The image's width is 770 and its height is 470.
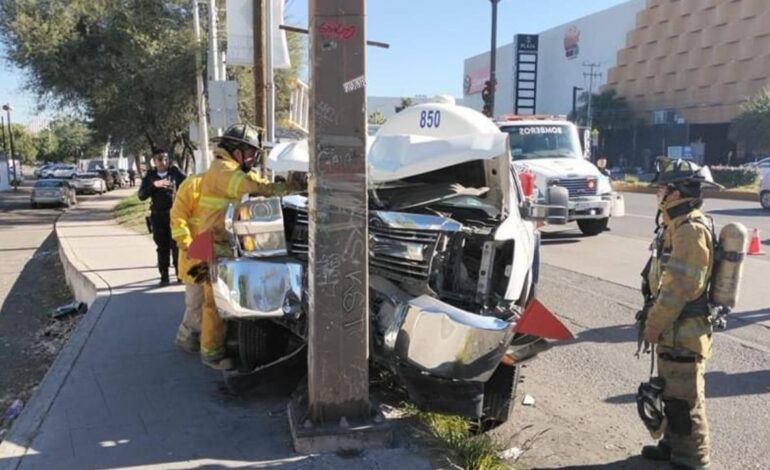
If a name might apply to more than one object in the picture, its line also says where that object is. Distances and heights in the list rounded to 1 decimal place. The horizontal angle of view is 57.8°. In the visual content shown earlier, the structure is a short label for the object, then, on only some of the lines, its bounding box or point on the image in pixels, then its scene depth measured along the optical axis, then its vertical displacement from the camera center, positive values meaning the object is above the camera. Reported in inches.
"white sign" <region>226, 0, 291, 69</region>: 412.8 +62.2
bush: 1245.1 -58.7
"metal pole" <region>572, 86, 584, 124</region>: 2931.6 +143.6
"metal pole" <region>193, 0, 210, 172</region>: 619.8 +38.5
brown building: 2413.9 +287.5
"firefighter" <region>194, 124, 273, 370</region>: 194.1 -19.8
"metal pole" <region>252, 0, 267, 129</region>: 418.0 +48.4
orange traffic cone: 363.9 -54.4
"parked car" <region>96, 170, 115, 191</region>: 1893.5 -113.1
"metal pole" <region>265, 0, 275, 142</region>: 409.1 +45.4
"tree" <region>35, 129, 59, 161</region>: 4584.2 -59.0
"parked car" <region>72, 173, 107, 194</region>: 1684.3 -112.3
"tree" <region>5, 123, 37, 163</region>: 3821.4 -37.7
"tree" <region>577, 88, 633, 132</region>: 2874.0 +124.1
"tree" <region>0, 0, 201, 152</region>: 834.2 +106.6
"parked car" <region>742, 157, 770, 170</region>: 1275.6 -37.5
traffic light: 775.1 +49.9
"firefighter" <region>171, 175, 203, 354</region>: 211.2 -26.8
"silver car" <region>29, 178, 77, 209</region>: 1216.8 -98.5
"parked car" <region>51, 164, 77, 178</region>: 2088.5 -111.0
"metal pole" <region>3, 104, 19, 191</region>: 2084.2 -79.9
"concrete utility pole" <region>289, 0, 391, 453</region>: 140.8 -20.7
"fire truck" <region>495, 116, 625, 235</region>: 529.0 -19.3
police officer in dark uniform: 325.1 -28.3
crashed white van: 140.9 -28.4
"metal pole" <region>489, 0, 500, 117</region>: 744.3 +95.6
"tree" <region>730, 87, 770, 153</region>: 2123.5 +63.4
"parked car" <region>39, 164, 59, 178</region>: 2275.3 -115.8
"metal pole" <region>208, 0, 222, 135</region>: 556.4 +69.7
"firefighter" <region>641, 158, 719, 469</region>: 140.5 -34.1
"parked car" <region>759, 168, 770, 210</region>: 810.2 -55.0
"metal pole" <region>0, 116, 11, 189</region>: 2032.9 -93.9
